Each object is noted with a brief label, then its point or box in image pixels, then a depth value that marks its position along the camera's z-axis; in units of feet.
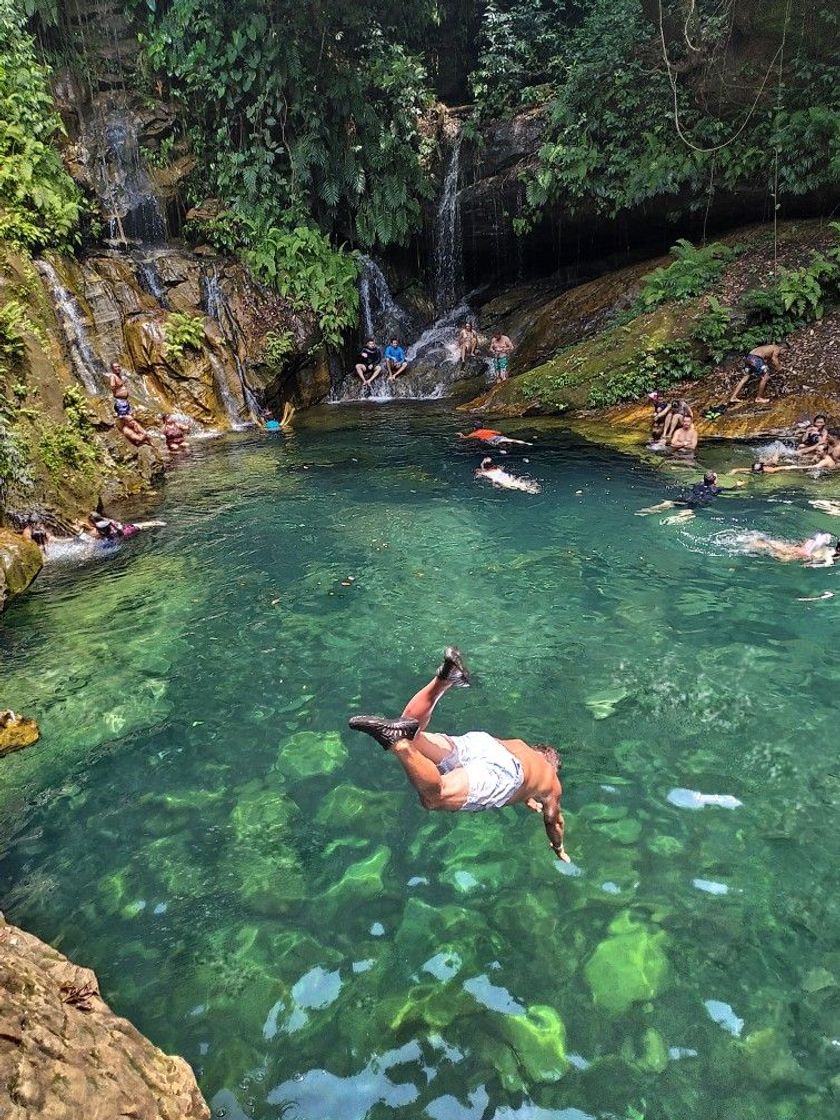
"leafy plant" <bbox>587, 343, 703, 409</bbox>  47.91
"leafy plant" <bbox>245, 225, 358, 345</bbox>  59.98
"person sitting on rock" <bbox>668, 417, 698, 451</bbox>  39.96
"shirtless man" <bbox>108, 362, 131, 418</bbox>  42.01
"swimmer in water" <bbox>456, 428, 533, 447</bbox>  43.75
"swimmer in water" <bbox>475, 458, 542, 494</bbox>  35.40
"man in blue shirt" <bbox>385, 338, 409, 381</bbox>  62.49
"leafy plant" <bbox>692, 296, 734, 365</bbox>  47.50
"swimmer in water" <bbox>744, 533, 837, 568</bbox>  24.90
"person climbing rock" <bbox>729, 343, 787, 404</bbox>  43.70
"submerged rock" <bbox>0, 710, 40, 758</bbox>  17.28
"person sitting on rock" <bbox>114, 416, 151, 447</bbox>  41.65
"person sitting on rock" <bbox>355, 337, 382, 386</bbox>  61.05
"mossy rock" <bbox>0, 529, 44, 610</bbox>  25.59
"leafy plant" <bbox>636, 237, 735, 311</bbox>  51.06
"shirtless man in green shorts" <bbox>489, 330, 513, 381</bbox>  60.34
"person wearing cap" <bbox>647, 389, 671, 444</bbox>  41.52
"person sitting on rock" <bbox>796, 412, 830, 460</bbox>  35.83
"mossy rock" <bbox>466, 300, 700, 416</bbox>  49.55
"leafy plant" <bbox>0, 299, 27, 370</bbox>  33.86
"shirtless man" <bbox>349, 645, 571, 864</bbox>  11.44
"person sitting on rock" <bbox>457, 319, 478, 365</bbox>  62.54
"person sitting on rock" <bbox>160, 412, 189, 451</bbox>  45.88
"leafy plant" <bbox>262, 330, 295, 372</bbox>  56.90
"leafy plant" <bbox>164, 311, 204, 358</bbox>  52.54
